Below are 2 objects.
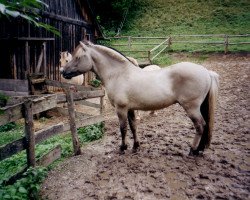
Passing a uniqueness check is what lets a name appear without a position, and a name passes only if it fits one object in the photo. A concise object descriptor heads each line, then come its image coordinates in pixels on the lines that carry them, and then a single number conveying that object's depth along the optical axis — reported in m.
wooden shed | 9.43
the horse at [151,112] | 8.17
